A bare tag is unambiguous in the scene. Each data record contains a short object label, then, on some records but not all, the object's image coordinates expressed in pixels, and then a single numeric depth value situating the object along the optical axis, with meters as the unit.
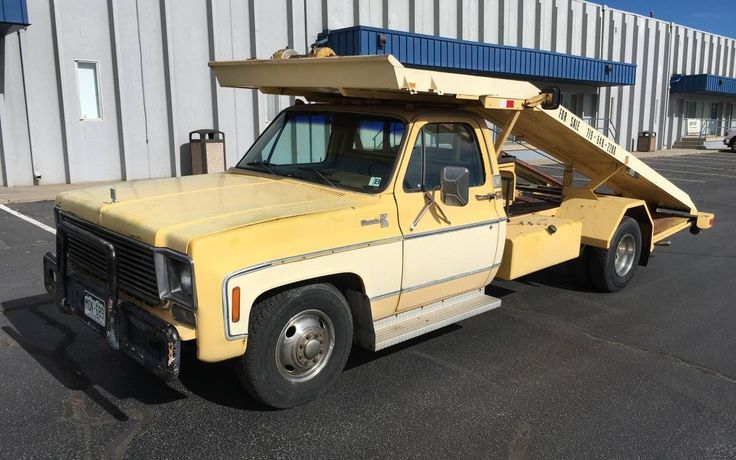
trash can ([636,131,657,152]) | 32.16
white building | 13.97
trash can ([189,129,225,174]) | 15.32
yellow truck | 3.37
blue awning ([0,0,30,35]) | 12.02
